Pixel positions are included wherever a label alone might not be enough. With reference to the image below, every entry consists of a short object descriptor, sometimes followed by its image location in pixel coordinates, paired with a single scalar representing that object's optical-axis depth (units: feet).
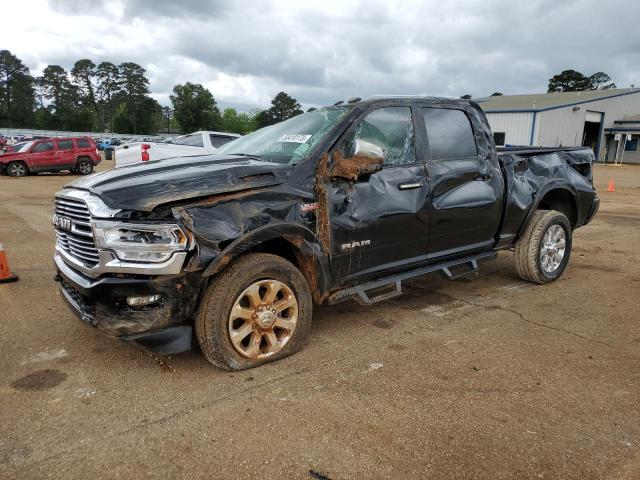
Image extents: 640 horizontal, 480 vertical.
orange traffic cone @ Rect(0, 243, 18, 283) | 17.52
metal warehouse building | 128.36
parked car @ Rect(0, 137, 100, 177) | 69.15
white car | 43.54
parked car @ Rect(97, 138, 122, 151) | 186.34
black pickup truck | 9.80
